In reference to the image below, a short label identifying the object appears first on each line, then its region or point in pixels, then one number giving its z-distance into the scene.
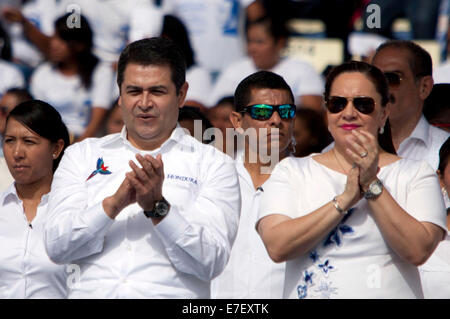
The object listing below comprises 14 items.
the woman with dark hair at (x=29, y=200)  9.07
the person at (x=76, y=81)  13.77
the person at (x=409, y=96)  10.97
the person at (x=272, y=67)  12.48
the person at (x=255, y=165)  9.06
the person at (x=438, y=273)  8.88
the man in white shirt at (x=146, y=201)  7.55
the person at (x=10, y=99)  13.82
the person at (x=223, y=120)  11.33
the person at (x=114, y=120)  13.01
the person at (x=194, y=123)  11.16
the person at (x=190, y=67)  13.44
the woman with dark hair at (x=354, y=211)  7.12
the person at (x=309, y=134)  11.30
